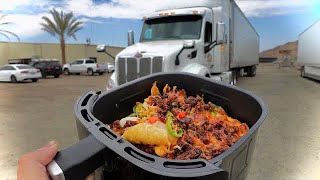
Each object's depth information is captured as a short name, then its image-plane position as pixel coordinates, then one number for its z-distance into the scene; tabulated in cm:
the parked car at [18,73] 1612
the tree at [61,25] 2075
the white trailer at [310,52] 1406
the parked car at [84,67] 2133
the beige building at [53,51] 2569
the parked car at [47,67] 1918
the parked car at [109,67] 2251
